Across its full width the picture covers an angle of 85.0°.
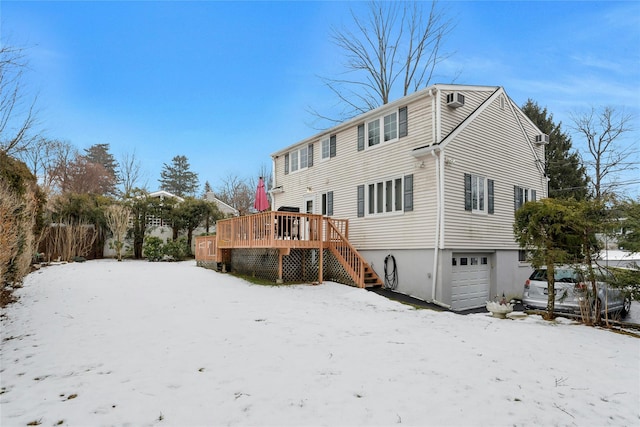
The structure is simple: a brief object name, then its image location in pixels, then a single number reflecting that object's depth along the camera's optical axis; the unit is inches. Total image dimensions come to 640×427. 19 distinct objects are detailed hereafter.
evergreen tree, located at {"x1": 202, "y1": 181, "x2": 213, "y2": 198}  1913.6
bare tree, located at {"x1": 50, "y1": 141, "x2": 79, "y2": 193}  1141.7
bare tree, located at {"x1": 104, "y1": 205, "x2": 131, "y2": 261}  754.2
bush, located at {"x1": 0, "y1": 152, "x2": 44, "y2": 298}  266.3
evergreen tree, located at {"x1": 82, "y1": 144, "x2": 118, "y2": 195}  1647.4
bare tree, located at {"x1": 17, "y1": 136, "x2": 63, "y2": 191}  1036.8
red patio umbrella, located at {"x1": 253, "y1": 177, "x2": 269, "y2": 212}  511.5
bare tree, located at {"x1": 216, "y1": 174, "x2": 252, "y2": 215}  1422.2
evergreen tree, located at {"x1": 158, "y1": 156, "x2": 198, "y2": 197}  1867.6
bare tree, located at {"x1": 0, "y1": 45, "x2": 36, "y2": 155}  309.0
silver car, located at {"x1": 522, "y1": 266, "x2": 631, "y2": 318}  255.9
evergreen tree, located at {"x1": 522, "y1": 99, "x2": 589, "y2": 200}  910.4
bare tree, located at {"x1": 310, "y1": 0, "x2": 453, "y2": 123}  800.9
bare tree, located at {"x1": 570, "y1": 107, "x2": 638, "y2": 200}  871.1
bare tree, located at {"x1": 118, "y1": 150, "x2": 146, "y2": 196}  1288.1
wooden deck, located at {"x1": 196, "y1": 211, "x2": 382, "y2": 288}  409.1
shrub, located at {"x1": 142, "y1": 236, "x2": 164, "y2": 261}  754.8
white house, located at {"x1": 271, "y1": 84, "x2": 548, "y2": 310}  402.6
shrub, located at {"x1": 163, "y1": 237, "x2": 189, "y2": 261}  772.6
